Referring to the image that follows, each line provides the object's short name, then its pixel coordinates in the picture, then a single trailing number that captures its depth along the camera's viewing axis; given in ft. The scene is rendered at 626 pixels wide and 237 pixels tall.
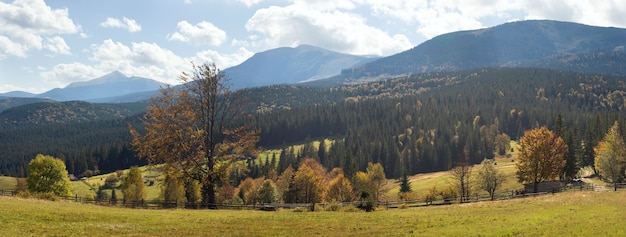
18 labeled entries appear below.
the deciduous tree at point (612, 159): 255.09
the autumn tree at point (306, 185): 251.07
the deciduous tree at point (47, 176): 273.95
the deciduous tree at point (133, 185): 332.19
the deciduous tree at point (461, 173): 277.11
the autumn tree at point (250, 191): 304.30
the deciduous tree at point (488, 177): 273.75
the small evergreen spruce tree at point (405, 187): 341.21
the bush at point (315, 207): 133.81
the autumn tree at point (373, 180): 341.21
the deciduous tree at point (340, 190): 281.80
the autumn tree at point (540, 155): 232.32
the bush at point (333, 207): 136.25
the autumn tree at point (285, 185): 264.11
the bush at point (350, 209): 131.64
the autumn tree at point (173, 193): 298.02
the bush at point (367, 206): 135.44
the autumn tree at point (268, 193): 277.64
